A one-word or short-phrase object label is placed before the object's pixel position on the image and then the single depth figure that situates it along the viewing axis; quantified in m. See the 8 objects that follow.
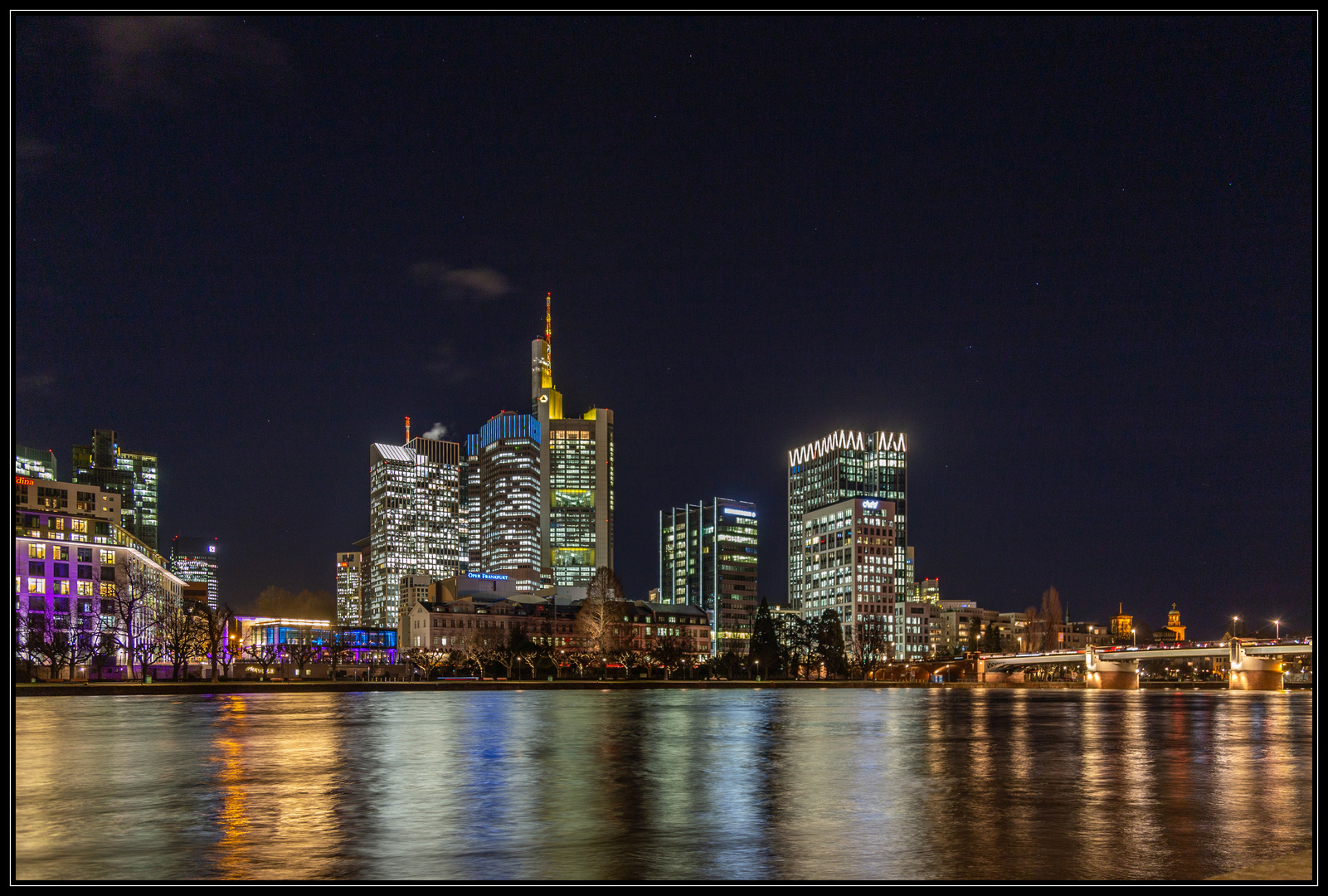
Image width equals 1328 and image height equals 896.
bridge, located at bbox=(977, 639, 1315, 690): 184.75
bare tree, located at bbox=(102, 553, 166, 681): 162.62
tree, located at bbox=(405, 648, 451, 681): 188.25
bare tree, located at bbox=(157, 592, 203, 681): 141.88
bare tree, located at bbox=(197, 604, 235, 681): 149.12
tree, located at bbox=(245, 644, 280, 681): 176.02
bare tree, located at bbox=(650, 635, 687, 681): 191.38
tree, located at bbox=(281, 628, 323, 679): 175.50
